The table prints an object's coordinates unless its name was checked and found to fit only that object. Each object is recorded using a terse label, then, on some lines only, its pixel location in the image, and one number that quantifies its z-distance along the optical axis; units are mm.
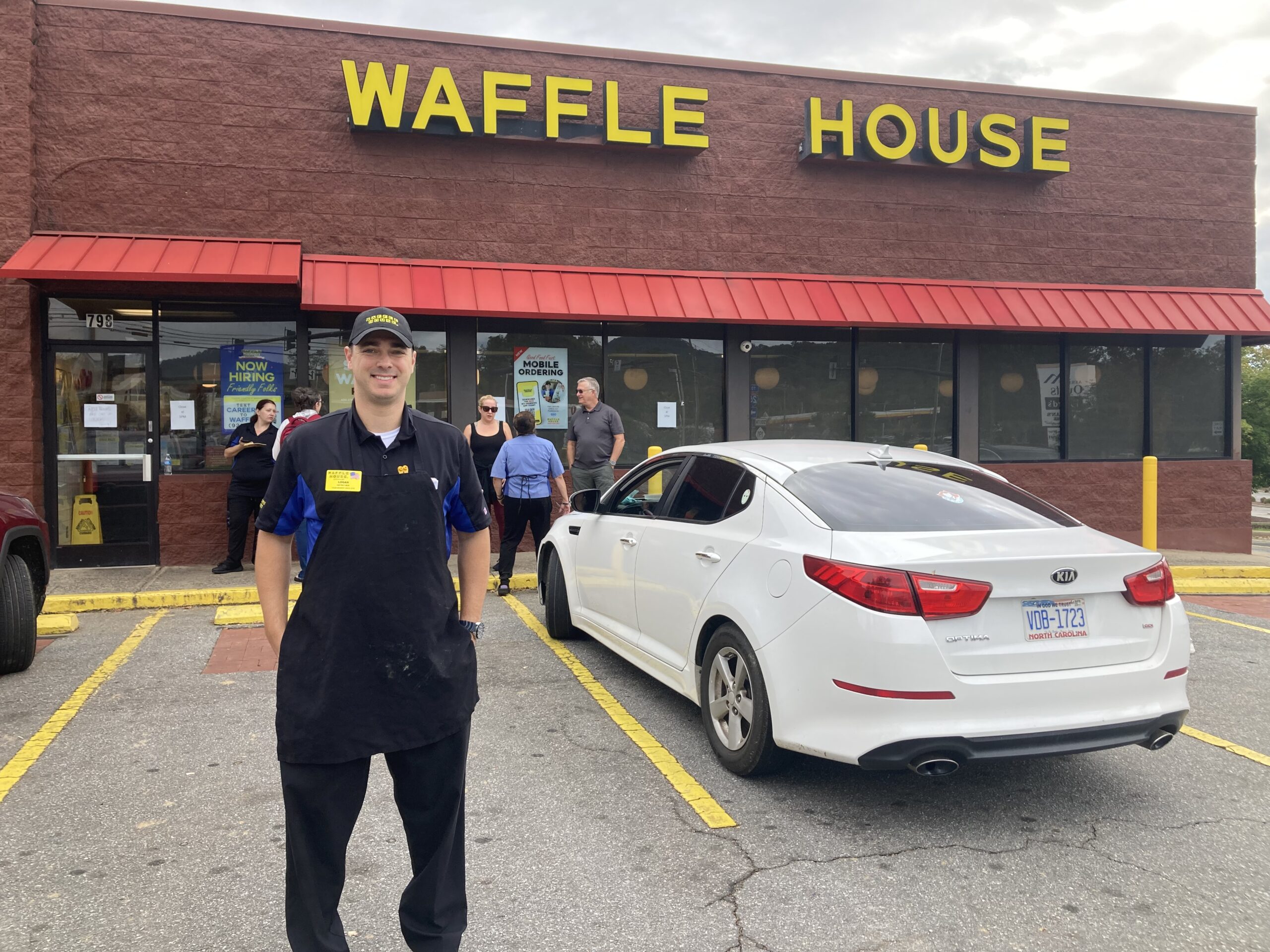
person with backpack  8133
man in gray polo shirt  9961
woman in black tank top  9594
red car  6012
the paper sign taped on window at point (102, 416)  10359
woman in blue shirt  8750
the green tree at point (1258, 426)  50969
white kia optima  3637
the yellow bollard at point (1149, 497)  10477
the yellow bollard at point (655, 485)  6250
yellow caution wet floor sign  10336
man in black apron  2475
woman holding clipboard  9758
